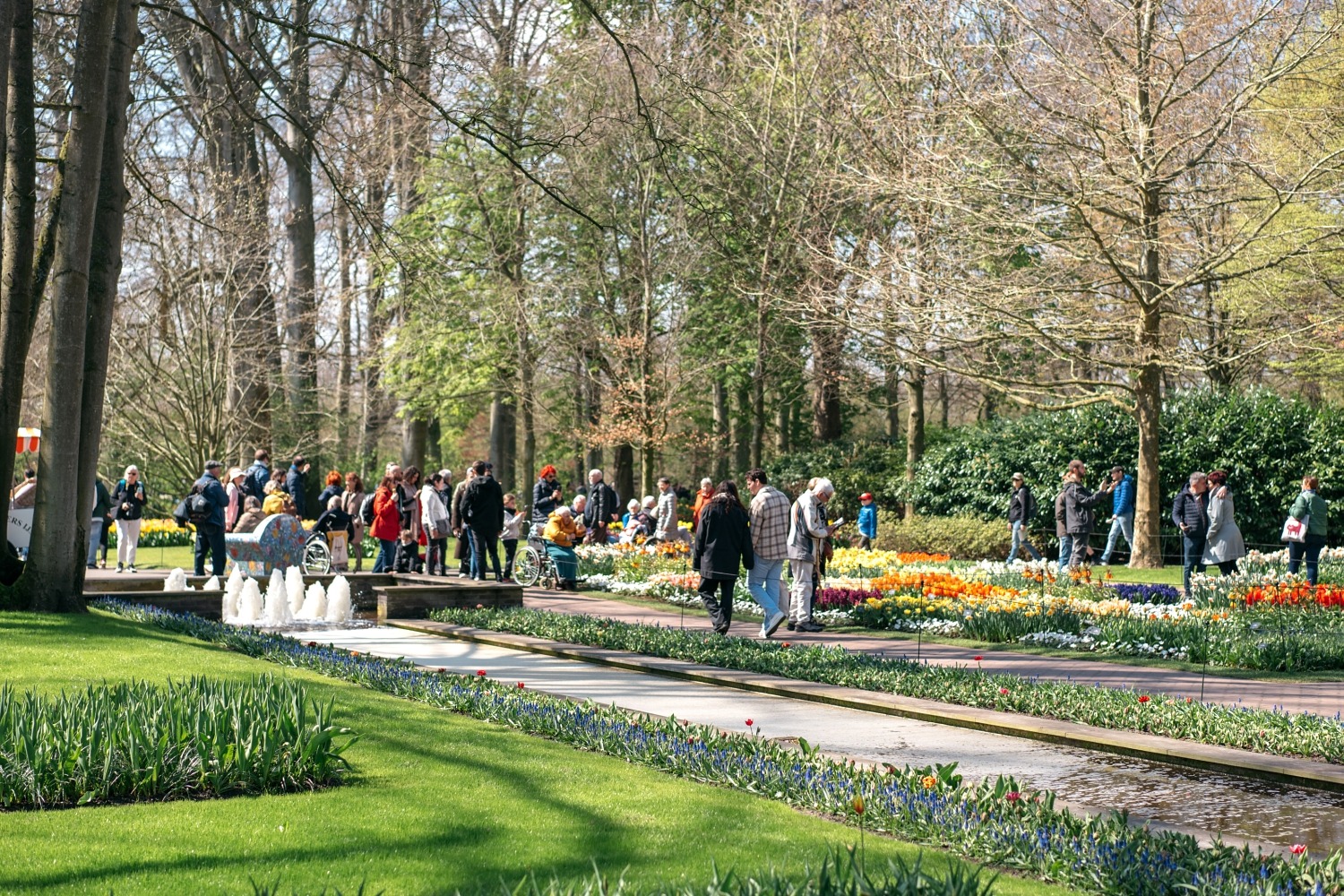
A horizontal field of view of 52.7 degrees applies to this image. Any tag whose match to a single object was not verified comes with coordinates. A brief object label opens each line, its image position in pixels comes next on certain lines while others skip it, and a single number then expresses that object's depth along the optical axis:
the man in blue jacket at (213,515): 18.61
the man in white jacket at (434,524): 20.28
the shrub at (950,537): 26.47
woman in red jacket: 20.44
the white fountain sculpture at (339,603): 15.63
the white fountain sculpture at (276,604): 15.19
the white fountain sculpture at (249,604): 15.06
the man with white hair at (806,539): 14.51
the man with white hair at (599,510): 25.70
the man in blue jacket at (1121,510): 23.23
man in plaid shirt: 14.38
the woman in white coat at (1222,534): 17.58
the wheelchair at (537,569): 20.58
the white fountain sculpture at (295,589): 15.61
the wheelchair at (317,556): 19.81
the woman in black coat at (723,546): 14.24
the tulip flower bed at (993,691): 8.20
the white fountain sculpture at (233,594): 15.54
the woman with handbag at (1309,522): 17.69
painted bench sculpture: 18.81
